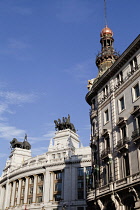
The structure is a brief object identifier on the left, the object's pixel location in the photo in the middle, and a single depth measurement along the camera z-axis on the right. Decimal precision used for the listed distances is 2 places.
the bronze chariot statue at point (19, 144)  126.75
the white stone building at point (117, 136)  34.06
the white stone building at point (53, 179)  87.34
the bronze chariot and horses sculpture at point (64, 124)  108.94
